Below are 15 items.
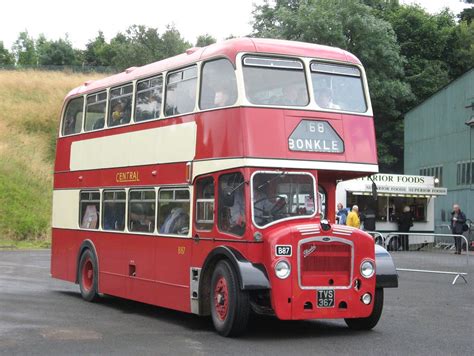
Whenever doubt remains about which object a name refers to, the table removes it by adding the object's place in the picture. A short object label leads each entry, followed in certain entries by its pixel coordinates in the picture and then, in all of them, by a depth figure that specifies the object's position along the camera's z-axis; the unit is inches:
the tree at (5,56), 4033.0
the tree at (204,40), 3703.2
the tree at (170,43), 2762.1
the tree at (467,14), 2915.8
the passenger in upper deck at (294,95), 486.0
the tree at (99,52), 3727.9
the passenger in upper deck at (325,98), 494.6
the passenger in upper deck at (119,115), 617.0
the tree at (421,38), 2500.0
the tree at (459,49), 2549.2
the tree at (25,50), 3988.7
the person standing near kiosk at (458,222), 1261.1
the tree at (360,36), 2162.9
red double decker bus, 455.2
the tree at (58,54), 3809.1
